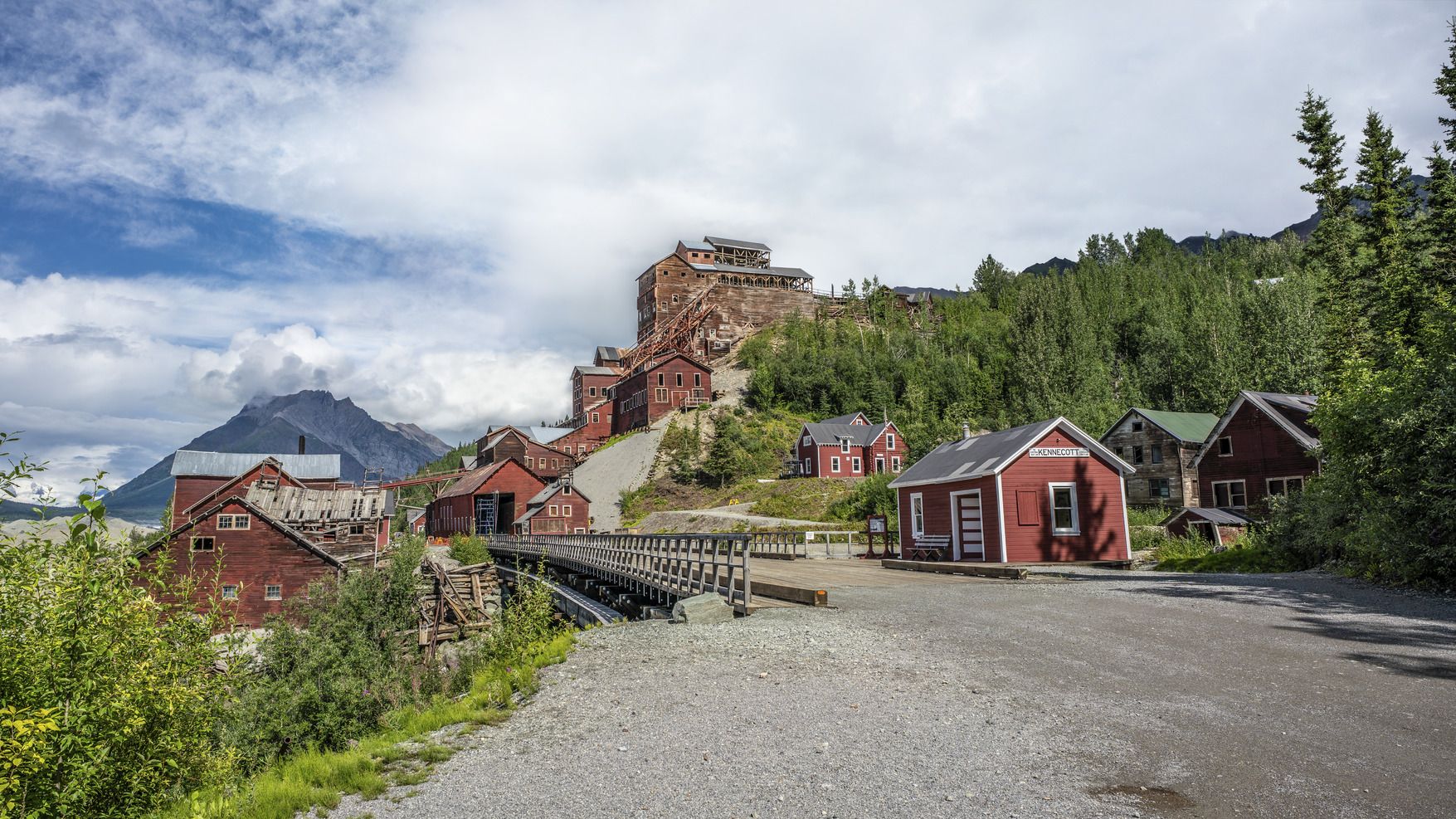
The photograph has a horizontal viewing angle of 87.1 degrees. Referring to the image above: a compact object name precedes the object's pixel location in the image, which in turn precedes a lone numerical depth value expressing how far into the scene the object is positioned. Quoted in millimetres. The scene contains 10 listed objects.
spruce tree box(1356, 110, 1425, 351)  34219
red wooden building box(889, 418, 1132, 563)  27797
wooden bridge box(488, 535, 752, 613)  16844
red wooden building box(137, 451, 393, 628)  36344
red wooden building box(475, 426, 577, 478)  86500
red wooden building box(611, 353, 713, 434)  87750
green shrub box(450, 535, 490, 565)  50000
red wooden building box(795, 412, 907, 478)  71312
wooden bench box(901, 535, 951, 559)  30325
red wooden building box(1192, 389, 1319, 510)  34438
